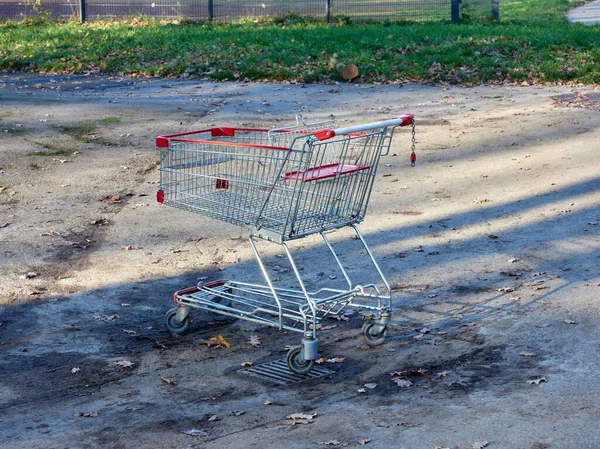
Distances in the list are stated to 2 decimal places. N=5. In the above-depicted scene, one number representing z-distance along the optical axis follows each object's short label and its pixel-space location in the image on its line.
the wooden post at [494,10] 21.52
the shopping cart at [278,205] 5.20
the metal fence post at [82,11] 22.86
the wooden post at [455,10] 21.19
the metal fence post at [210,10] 22.23
